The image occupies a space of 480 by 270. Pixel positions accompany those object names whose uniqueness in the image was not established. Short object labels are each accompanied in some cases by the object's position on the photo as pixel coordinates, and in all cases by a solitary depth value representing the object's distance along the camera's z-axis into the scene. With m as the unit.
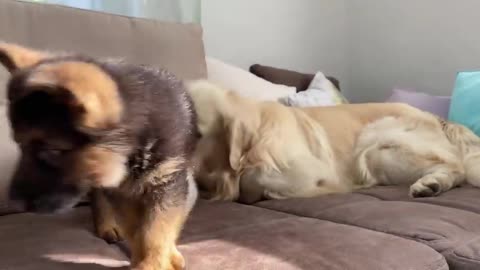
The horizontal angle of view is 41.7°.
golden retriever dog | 1.82
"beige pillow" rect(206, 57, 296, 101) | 2.32
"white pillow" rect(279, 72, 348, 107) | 2.56
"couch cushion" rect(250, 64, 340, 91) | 2.90
